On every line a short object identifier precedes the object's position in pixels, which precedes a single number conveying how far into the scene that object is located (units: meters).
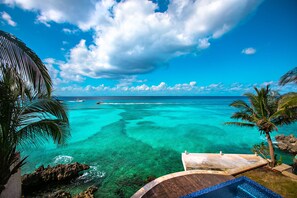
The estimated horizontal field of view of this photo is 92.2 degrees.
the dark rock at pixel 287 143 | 11.62
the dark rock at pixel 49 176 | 6.84
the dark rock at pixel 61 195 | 5.85
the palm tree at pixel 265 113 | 6.27
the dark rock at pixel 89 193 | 6.07
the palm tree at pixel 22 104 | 2.89
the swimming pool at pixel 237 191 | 4.07
